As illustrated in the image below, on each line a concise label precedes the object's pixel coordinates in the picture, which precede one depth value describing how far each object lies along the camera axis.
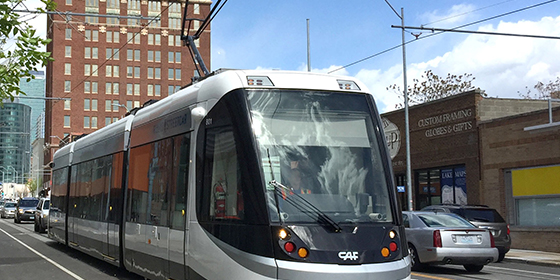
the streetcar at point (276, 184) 7.05
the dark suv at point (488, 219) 18.69
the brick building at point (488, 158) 23.25
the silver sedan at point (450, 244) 14.20
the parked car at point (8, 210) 56.12
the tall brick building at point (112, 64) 106.56
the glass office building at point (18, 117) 148.25
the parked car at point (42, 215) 30.94
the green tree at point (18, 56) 11.27
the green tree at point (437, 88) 44.00
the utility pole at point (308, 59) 32.91
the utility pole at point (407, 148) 26.55
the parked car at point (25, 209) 44.41
